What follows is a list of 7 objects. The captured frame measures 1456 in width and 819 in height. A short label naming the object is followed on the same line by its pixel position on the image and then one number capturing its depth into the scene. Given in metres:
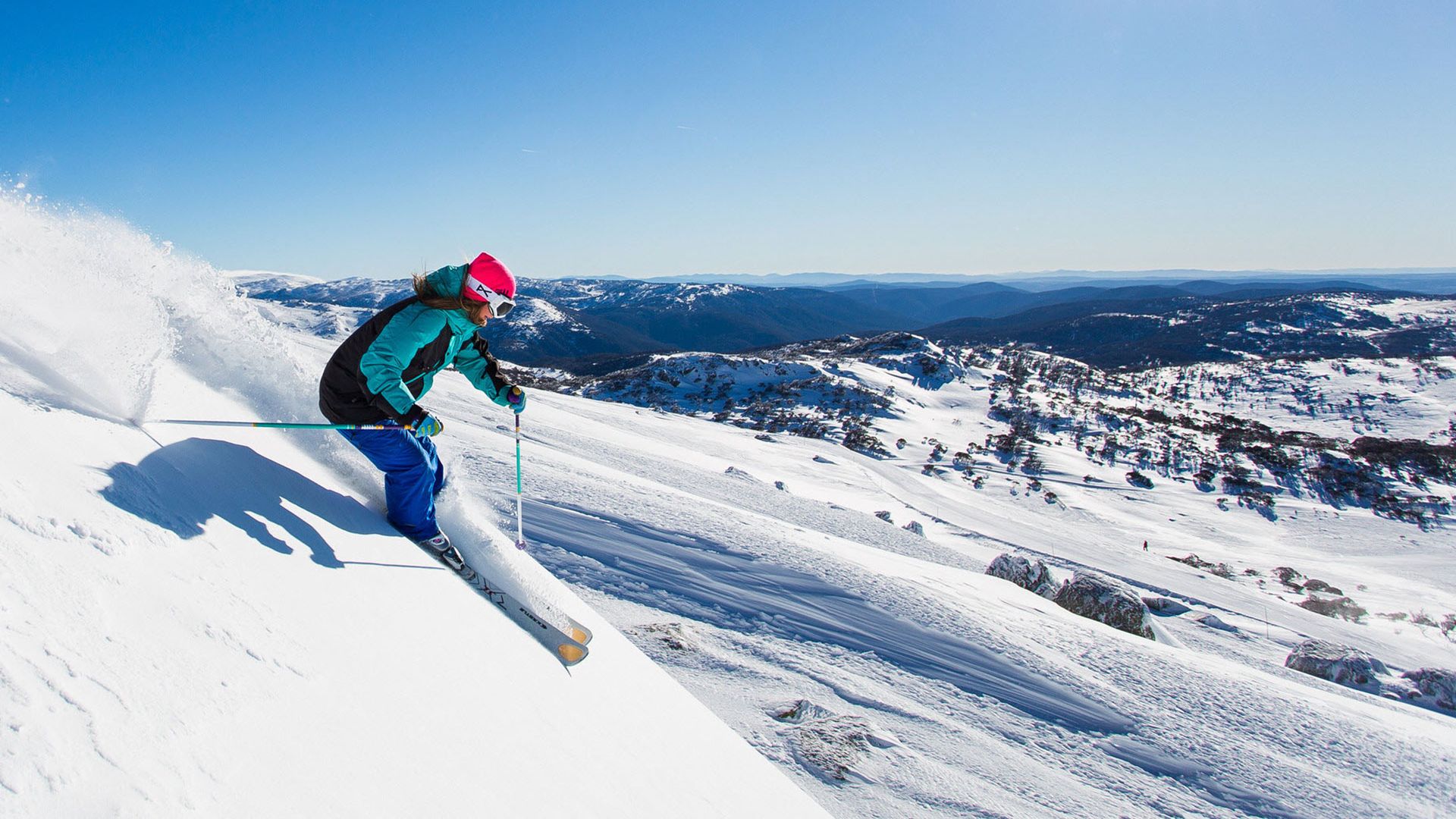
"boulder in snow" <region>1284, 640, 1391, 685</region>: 6.87
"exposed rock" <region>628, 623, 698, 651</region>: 4.48
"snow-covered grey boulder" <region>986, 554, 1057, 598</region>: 8.79
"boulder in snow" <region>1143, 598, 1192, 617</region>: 9.95
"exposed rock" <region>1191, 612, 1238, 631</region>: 9.22
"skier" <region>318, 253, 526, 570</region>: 3.99
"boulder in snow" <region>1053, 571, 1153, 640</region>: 7.53
